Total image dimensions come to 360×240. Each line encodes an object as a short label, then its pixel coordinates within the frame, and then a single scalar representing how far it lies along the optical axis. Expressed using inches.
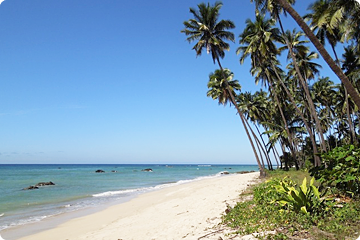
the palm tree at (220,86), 1029.9
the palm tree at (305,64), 925.3
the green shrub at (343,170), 242.1
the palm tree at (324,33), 678.4
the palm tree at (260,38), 809.5
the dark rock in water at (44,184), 1265.9
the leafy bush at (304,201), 225.8
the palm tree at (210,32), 820.6
